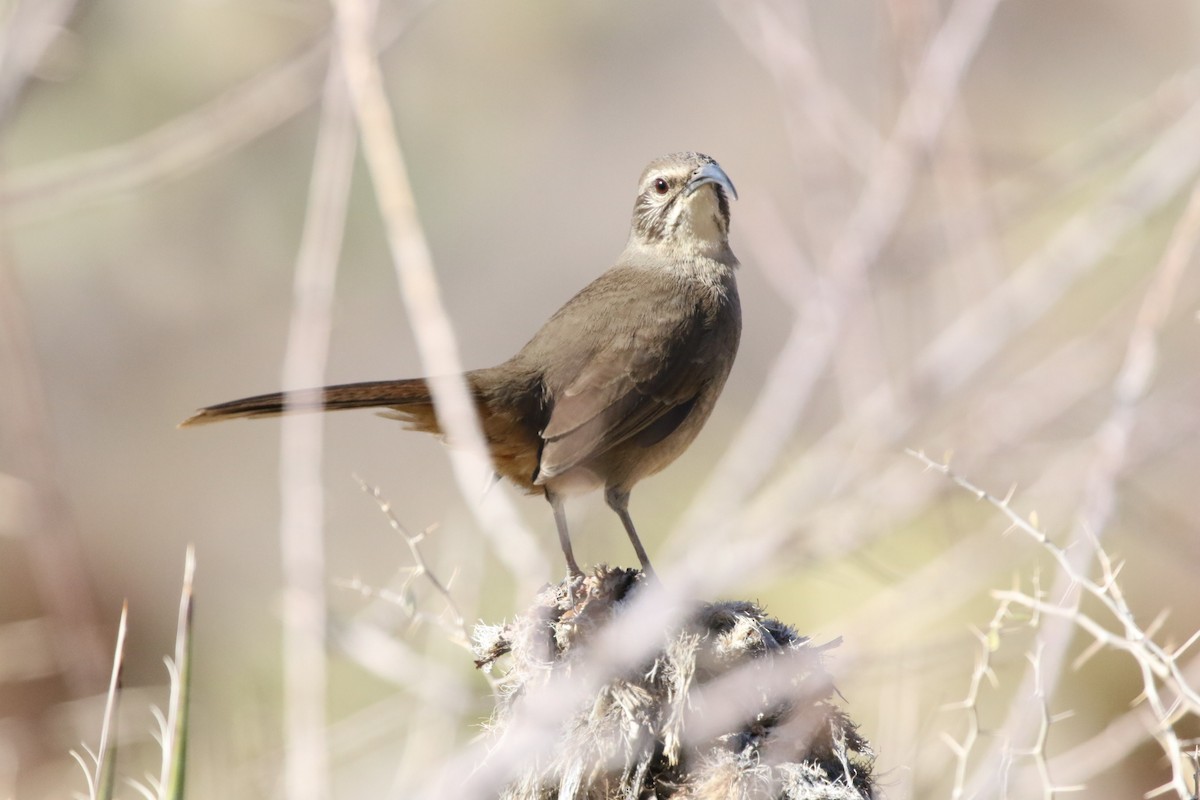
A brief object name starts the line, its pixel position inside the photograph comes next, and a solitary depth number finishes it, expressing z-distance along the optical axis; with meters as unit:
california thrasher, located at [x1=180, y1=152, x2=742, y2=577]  7.29
